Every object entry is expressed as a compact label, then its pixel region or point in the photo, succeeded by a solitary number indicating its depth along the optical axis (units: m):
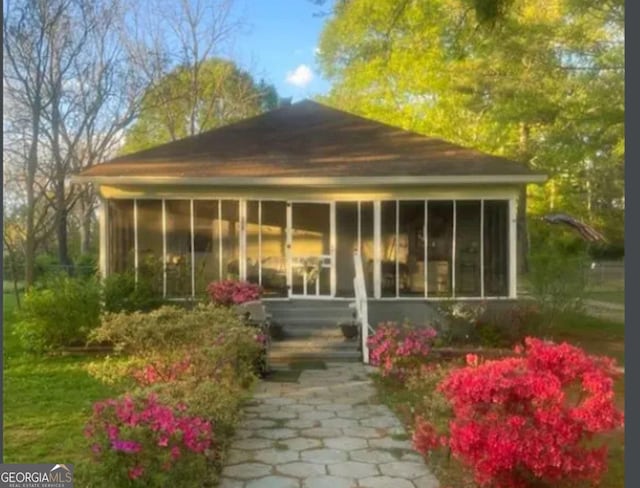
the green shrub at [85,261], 17.95
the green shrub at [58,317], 10.05
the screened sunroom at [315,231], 11.59
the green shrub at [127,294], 10.59
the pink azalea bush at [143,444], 3.94
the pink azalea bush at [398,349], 7.46
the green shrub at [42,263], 20.47
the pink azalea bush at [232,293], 10.17
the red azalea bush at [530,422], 3.82
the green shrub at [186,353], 6.07
